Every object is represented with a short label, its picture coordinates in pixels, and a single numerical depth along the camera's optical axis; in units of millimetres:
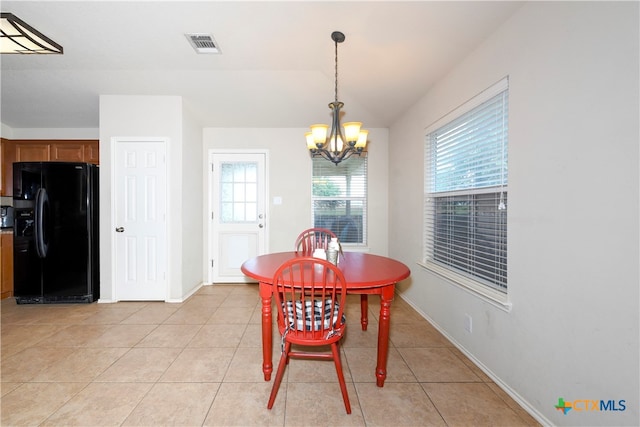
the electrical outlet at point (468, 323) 2057
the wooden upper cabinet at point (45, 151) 3885
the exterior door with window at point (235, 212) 4137
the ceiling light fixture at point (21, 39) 1906
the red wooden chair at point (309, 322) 1484
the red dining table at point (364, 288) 1624
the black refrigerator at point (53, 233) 3141
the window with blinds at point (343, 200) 4199
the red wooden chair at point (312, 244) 2796
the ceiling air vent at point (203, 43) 2164
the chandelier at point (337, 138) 2076
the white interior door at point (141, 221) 3268
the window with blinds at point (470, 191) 1833
